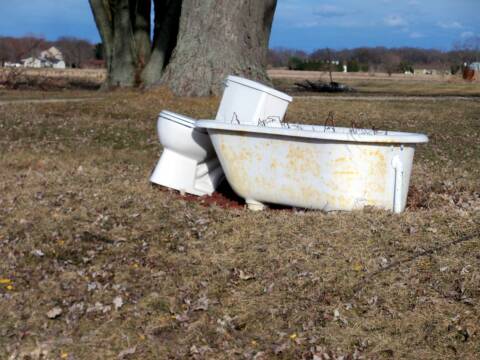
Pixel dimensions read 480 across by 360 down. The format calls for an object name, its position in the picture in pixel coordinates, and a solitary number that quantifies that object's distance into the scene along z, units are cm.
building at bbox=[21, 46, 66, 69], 7600
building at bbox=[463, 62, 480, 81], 3618
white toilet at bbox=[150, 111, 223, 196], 746
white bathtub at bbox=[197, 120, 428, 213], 626
